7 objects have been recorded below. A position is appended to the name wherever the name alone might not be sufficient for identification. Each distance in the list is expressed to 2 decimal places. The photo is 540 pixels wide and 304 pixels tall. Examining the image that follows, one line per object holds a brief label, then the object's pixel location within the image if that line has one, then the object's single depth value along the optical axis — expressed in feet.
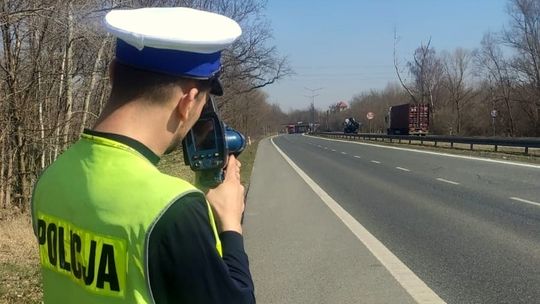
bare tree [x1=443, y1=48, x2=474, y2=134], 299.79
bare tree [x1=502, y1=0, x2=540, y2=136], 211.41
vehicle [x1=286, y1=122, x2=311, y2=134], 515.09
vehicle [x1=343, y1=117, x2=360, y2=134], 307.37
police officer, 4.54
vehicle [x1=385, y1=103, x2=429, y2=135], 187.95
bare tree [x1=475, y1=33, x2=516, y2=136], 224.29
